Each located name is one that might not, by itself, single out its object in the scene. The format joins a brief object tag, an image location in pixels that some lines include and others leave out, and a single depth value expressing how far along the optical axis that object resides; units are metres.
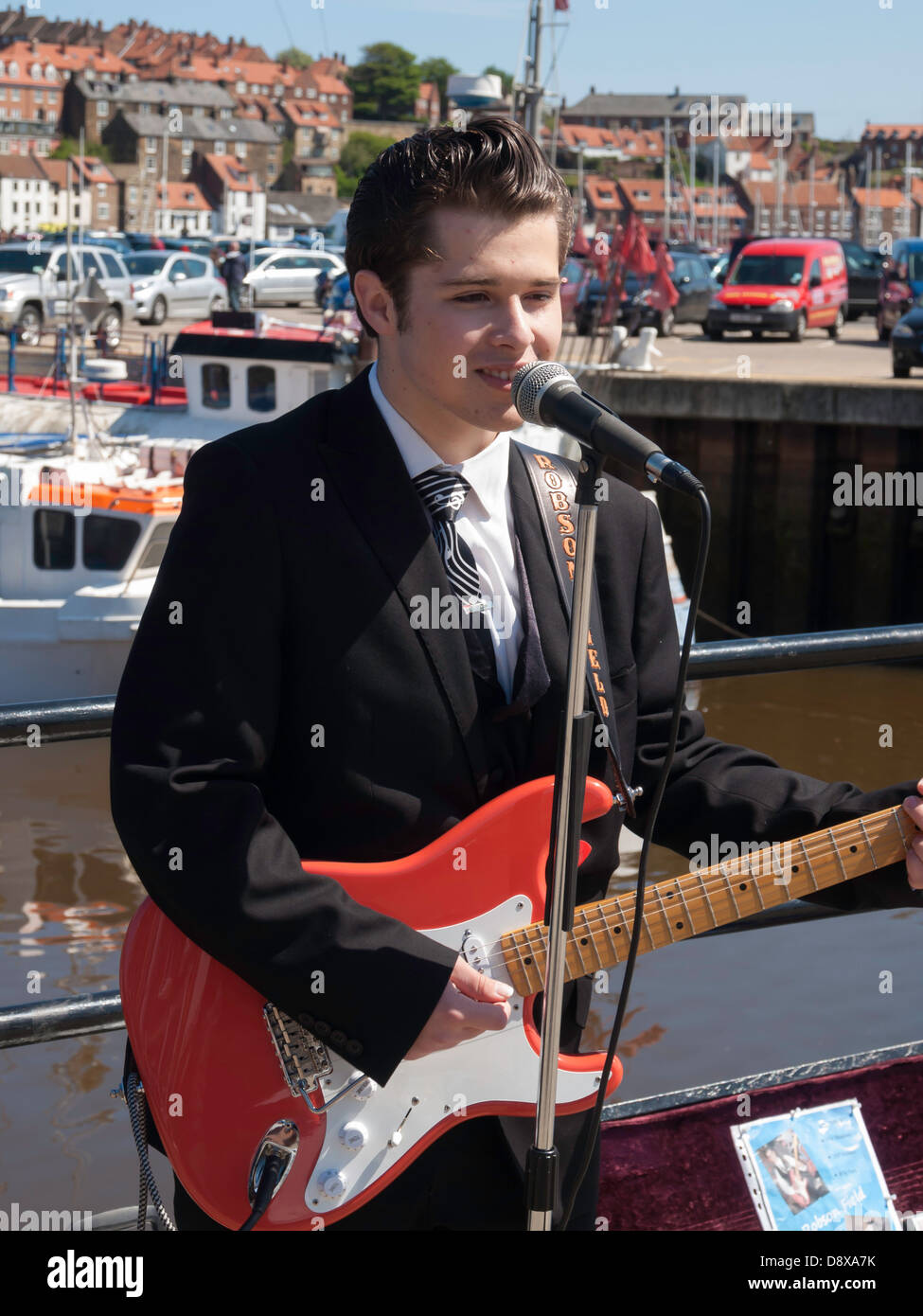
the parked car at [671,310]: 25.33
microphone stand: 1.64
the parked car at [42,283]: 29.38
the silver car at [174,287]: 31.39
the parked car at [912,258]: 23.47
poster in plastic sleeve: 2.80
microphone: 1.59
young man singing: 1.72
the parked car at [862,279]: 29.75
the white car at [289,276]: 35.81
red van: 24.39
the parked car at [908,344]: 17.52
